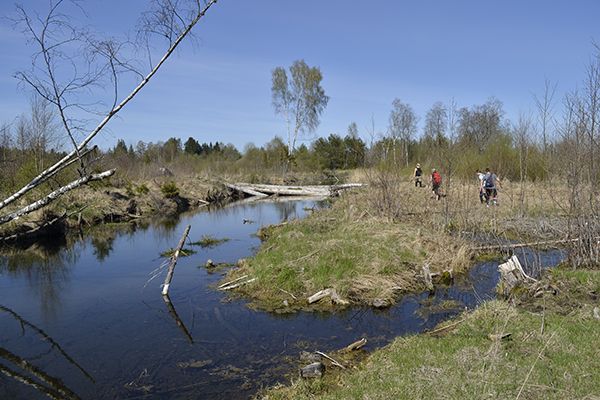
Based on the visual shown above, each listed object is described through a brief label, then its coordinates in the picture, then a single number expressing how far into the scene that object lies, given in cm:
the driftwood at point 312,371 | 588
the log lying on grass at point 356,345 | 684
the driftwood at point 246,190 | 3700
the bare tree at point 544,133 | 1022
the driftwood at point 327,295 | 909
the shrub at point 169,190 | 2816
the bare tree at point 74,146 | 353
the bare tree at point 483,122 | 2798
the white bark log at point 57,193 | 349
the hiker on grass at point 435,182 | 1927
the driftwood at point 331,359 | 614
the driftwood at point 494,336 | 565
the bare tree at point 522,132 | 1275
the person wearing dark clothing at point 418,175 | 2330
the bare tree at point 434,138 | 1516
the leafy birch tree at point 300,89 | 4881
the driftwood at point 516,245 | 991
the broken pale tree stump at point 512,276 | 873
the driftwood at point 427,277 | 984
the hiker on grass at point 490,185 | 1795
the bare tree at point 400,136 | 1541
